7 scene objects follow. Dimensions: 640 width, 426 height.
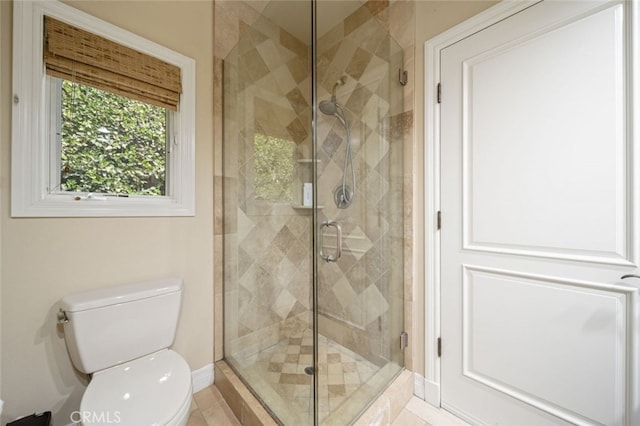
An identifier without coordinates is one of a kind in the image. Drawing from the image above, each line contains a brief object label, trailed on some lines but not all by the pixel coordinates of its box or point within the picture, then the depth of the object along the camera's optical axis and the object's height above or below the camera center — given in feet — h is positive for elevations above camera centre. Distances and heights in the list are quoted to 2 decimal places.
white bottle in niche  4.68 +0.38
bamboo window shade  3.72 +2.53
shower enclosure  4.73 +0.39
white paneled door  3.21 -0.08
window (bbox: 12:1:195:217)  3.53 +1.63
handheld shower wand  4.77 +1.04
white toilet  3.00 -2.19
